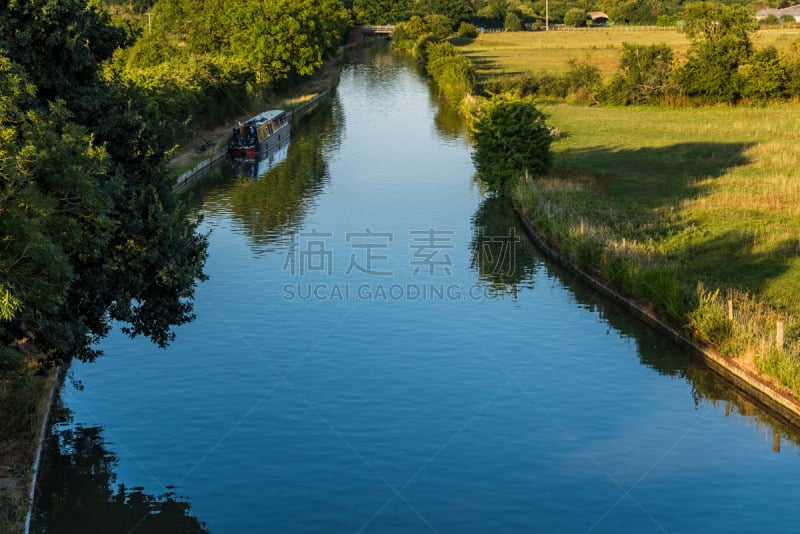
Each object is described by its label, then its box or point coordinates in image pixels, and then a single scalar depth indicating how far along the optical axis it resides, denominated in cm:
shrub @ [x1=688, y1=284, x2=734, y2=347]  3269
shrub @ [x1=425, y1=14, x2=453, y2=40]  17600
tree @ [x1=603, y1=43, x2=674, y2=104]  9350
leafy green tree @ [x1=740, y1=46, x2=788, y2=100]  9038
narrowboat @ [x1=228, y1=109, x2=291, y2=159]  7012
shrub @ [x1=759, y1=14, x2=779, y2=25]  19255
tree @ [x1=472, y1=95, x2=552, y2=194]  5631
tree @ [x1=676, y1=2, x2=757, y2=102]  9094
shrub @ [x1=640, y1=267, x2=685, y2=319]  3481
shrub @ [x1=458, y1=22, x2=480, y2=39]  19494
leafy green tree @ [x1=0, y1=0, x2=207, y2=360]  2069
